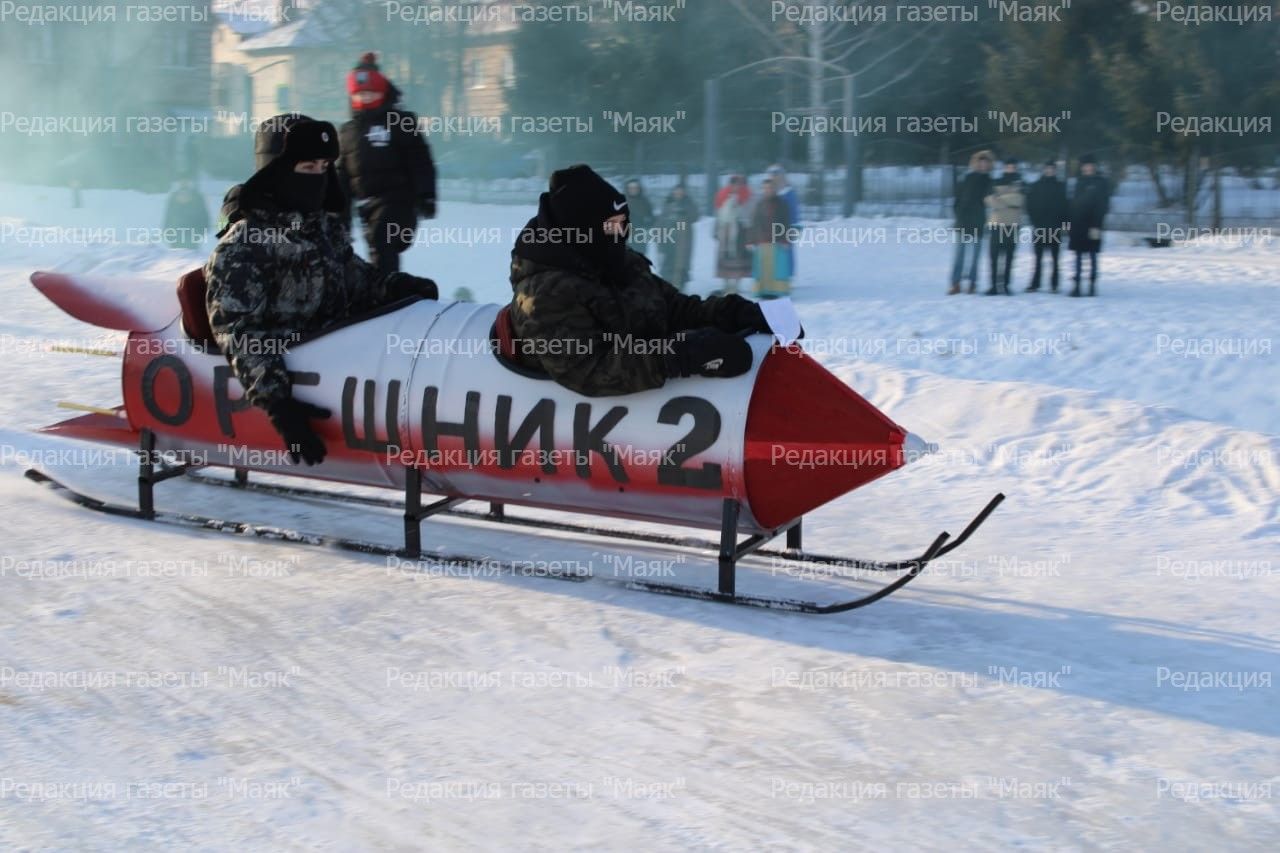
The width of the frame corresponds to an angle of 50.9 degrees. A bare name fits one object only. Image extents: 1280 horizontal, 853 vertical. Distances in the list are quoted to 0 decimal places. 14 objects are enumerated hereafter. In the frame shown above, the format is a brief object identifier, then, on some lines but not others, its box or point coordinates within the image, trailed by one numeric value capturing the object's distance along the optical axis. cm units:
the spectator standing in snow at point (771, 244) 1504
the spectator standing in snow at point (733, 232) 1536
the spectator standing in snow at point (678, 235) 1545
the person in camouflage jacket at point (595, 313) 481
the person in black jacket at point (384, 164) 820
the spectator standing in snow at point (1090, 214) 1445
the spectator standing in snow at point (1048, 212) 1466
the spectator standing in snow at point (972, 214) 1459
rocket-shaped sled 477
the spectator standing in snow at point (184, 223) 1820
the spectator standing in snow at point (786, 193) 1506
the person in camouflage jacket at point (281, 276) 541
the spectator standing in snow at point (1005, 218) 1435
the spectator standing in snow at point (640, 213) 1539
